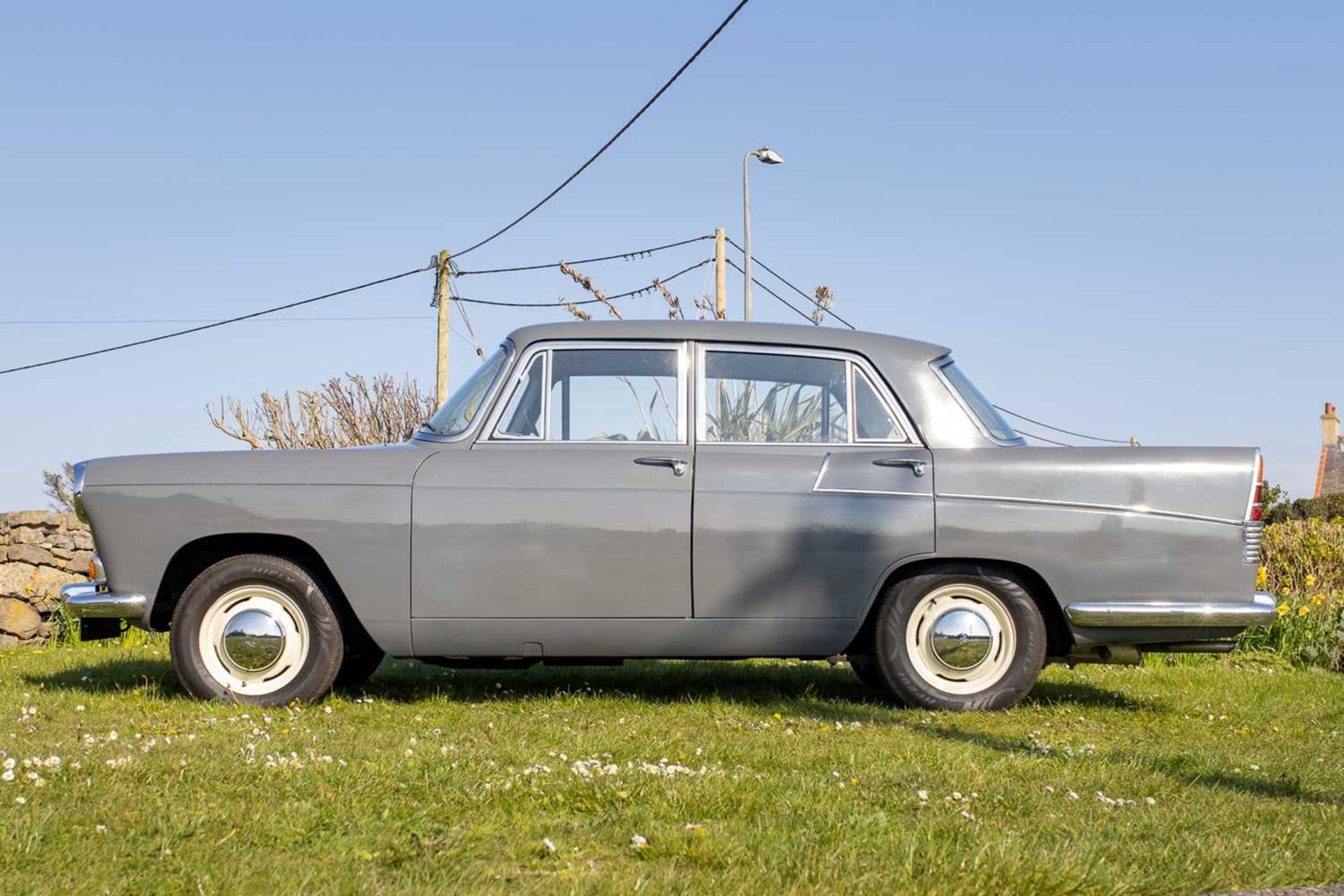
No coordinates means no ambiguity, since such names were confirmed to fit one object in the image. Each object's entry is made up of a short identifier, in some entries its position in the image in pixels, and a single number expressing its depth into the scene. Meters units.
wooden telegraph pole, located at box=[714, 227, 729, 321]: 26.33
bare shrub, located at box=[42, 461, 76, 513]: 39.78
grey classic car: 6.45
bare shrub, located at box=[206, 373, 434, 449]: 30.27
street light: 24.84
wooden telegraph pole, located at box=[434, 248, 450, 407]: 26.18
